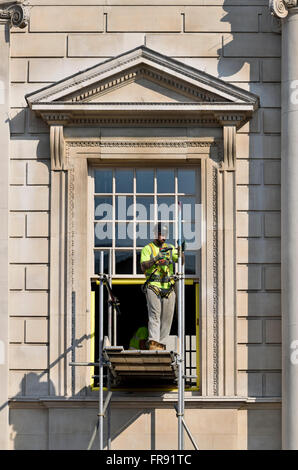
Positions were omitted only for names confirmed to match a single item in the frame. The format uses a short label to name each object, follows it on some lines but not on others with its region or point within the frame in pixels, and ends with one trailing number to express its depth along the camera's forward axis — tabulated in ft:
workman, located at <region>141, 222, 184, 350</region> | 119.85
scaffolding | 115.75
